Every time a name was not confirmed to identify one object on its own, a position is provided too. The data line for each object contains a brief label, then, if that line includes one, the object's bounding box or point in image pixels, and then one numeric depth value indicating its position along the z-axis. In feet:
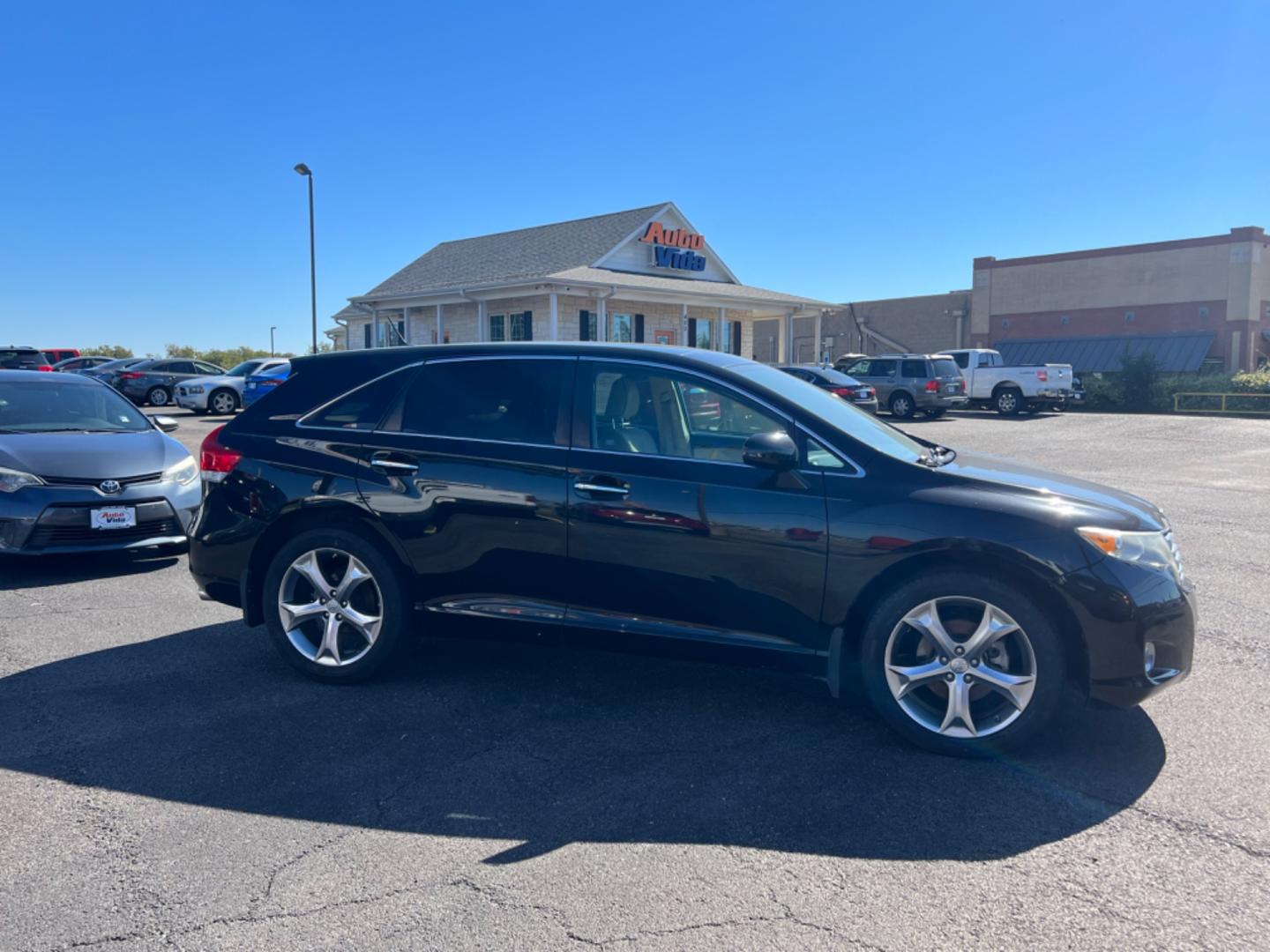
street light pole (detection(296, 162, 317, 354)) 94.84
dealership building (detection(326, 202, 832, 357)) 85.30
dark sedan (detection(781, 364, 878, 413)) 73.67
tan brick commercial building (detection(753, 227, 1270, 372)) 124.57
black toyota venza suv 12.59
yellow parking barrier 94.43
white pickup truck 91.20
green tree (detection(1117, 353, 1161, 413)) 102.53
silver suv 86.33
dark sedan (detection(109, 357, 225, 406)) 92.22
